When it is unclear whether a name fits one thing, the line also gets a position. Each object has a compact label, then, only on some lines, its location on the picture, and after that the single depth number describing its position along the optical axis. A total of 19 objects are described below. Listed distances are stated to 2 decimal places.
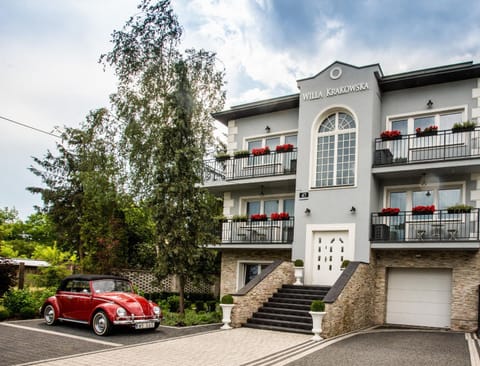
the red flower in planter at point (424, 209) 14.99
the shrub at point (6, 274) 14.47
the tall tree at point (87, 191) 22.58
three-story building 15.12
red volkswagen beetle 11.43
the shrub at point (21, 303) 13.99
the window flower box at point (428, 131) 15.54
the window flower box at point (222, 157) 19.87
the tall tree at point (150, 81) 21.14
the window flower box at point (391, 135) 16.16
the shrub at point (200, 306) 17.25
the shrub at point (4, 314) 13.49
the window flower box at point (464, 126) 15.02
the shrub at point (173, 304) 17.06
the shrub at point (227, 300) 13.72
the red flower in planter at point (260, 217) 18.41
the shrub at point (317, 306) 12.42
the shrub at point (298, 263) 16.55
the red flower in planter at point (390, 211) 15.71
